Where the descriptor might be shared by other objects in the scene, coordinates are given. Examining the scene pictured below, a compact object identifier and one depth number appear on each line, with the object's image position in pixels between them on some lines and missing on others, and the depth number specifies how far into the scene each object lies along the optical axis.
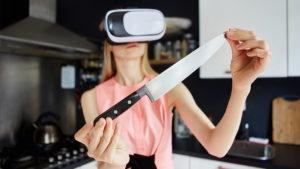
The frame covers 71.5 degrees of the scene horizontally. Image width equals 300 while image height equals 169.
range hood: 1.10
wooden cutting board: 1.36
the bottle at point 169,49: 1.72
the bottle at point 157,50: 1.79
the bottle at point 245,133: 1.45
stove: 1.16
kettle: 1.33
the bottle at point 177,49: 1.67
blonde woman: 0.39
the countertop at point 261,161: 1.06
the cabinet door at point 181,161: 1.32
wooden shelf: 1.61
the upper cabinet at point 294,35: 1.10
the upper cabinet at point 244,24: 1.14
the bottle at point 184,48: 1.63
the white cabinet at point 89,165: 1.24
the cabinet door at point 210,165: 1.15
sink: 1.23
